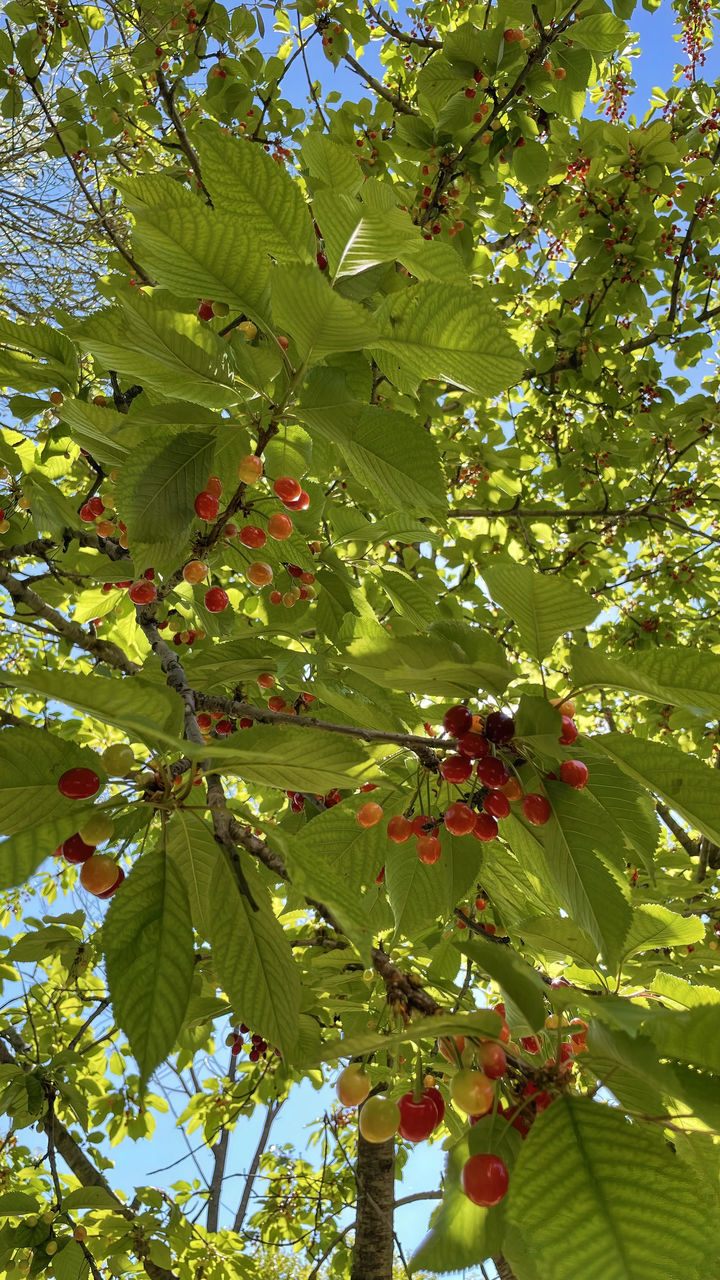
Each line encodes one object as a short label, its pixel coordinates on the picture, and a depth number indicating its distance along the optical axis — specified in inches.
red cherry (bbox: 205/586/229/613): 25.1
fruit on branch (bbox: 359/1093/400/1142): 11.8
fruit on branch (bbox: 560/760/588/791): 13.8
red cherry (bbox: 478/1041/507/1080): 11.0
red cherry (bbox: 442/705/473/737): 14.5
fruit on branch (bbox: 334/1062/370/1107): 11.8
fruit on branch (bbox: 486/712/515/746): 13.9
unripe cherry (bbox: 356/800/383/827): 16.2
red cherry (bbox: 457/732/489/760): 14.1
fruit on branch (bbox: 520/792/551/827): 13.9
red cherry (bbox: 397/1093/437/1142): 12.2
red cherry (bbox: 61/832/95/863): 12.5
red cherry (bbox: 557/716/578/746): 13.3
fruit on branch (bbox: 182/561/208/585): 20.5
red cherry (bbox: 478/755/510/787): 13.9
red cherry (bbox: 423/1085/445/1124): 12.7
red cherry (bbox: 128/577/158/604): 20.3
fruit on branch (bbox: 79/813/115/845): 12.0
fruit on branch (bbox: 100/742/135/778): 12.0
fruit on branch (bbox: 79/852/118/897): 12.5
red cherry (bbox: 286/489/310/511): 19.4
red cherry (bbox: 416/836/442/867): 15.7
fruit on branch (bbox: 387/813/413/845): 16.2
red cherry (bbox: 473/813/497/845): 15.2
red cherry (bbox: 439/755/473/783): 14.4
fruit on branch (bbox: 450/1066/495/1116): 10.8
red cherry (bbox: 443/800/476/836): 14.7
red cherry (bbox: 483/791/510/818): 14.3
